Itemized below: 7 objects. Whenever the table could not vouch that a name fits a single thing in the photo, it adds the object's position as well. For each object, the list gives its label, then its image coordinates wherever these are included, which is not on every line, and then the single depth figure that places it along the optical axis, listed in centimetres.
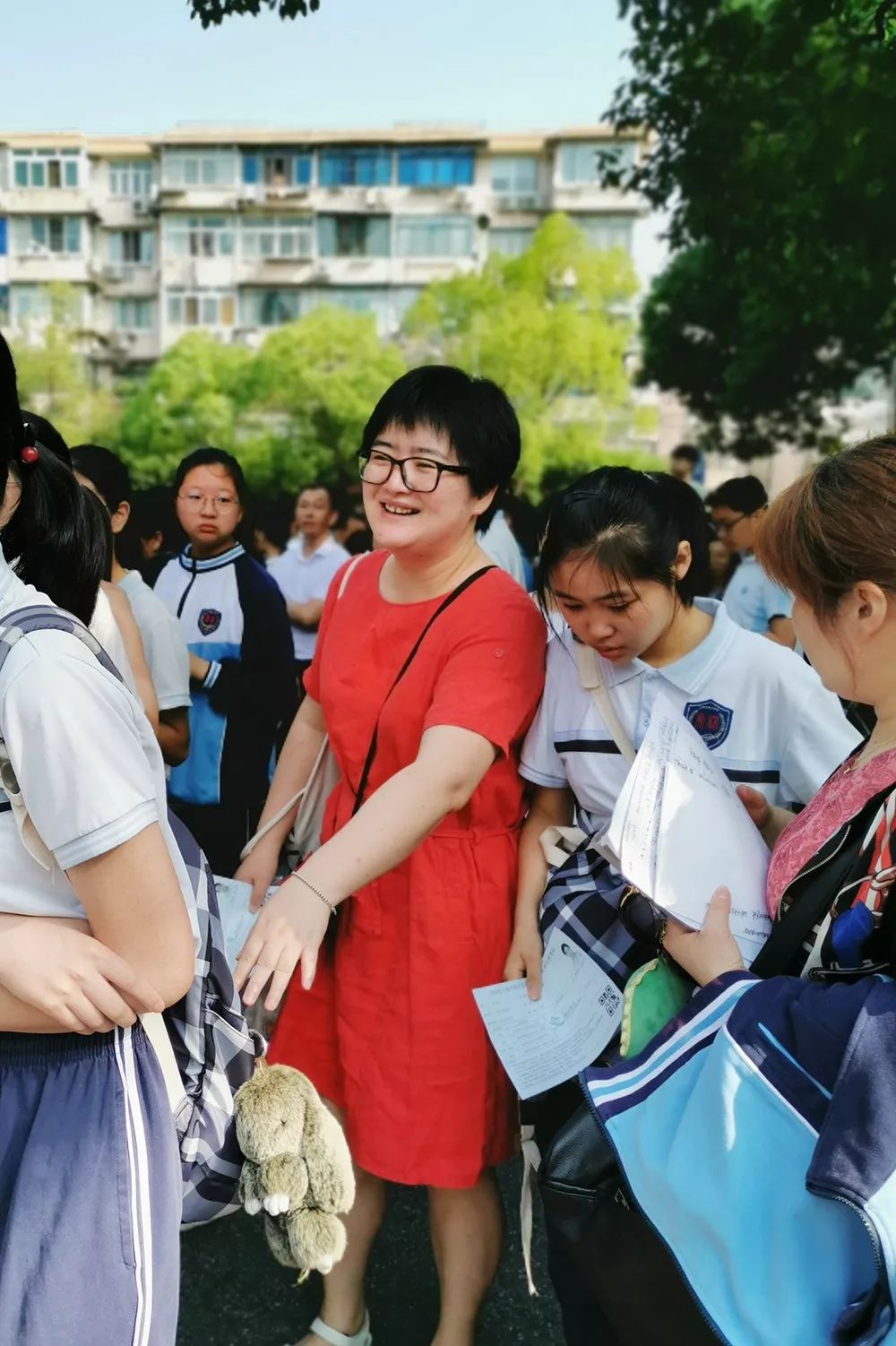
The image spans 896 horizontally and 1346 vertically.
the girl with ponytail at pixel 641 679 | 177
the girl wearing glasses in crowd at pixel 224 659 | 362
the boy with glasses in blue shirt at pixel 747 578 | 500
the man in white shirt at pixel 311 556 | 641
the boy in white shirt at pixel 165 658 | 293
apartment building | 4250
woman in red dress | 191
